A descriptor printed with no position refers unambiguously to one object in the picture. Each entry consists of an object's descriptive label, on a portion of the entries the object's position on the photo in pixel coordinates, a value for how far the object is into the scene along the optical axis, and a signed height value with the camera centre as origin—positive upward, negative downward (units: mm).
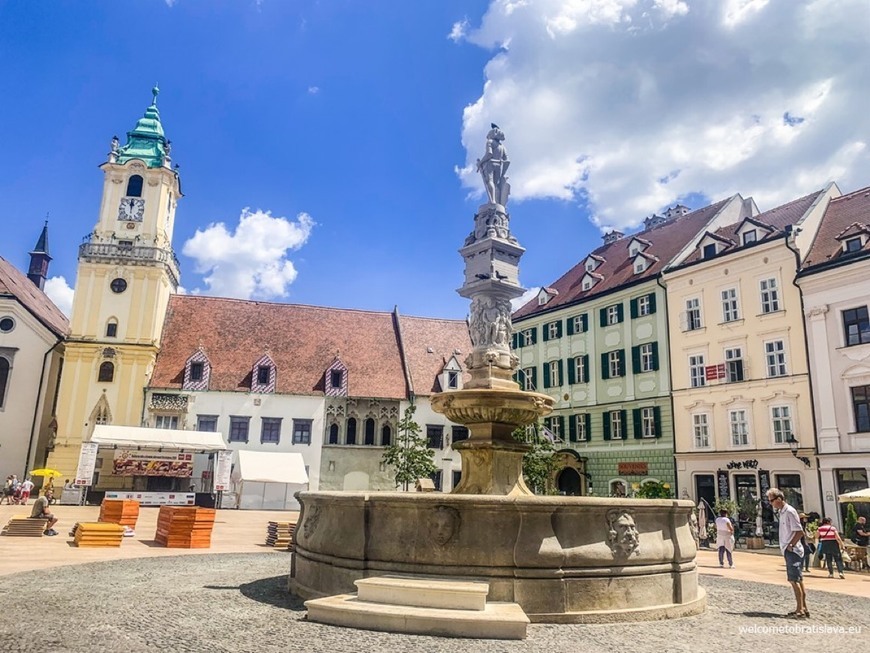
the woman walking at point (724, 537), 16109 -1007
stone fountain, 7305 -668
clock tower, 39312 +10941
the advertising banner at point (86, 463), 31703 +696
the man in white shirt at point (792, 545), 8258 -607
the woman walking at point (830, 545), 15031 -1067
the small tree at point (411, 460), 31094 +1222
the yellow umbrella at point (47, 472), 33719 +229
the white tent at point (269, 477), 34500 +216
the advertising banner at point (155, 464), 35562 +808
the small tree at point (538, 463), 28094 +1121
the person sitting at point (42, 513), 18641 -983
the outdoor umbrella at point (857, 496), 18609 +34
